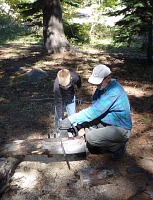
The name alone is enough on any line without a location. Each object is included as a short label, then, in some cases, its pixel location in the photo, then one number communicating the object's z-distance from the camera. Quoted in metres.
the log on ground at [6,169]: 3.65
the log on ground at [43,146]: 4.13
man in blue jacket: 3.84
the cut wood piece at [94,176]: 3.72
